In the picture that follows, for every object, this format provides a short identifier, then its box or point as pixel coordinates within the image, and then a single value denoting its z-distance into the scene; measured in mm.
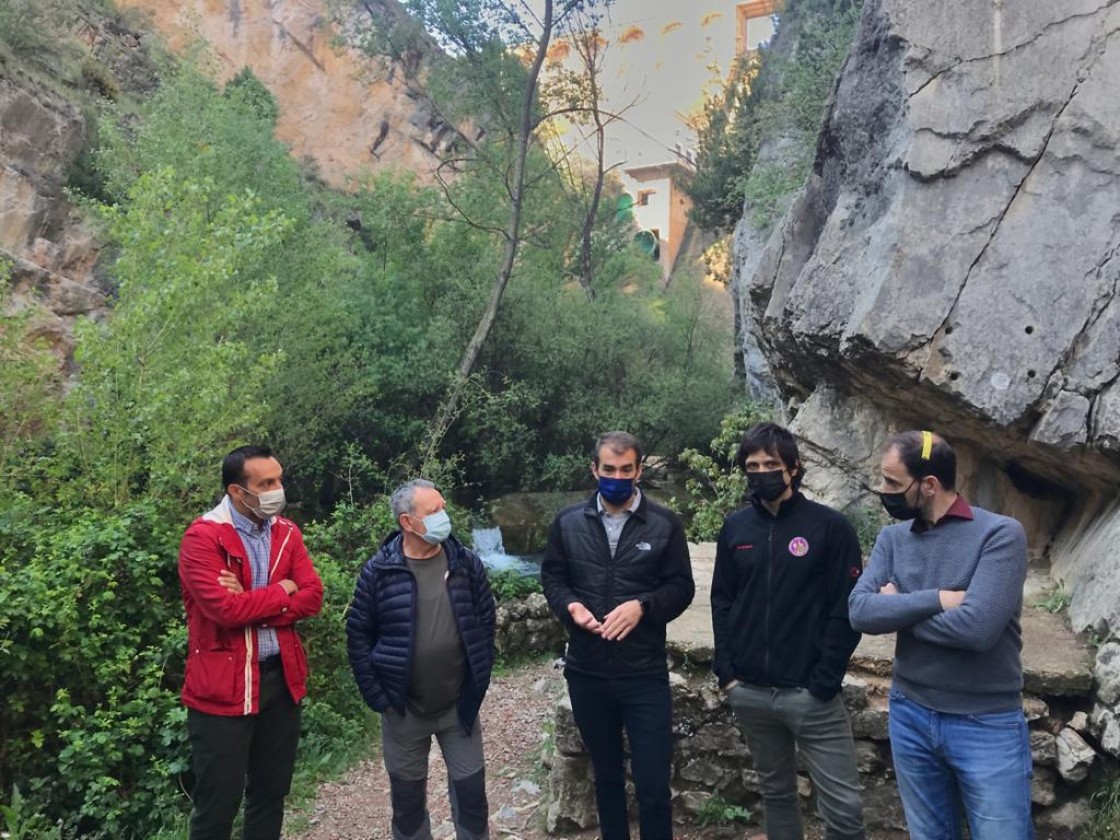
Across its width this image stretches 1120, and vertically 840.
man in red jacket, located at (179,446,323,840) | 2984
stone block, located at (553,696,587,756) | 4008
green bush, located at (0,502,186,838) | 4121
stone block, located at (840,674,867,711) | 3861
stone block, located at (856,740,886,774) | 3805
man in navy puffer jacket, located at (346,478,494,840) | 3076
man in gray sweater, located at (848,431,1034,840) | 2400
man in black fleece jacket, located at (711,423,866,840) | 2818
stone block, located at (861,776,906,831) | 3752
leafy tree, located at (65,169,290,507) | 5996
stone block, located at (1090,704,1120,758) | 3490
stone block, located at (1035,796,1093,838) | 3562
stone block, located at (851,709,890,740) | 3799
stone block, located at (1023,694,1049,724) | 3732
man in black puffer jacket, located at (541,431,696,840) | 3025
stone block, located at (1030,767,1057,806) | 3617
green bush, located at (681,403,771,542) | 8625
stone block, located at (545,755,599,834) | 4000
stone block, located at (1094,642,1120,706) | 3639
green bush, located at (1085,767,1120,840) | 3350
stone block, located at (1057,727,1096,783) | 3580
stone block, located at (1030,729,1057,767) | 3652
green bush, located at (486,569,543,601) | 9516
